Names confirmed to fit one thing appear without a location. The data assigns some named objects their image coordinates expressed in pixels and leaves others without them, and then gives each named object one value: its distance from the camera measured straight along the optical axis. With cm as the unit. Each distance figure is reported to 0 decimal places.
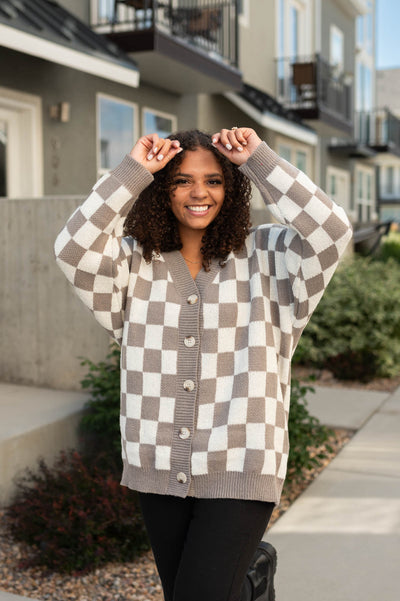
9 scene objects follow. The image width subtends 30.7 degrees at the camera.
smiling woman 196
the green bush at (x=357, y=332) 742
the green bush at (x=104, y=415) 411
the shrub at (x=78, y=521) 330
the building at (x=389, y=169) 3831
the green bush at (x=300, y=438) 416
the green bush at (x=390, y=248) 1449
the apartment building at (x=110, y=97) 525
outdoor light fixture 823
